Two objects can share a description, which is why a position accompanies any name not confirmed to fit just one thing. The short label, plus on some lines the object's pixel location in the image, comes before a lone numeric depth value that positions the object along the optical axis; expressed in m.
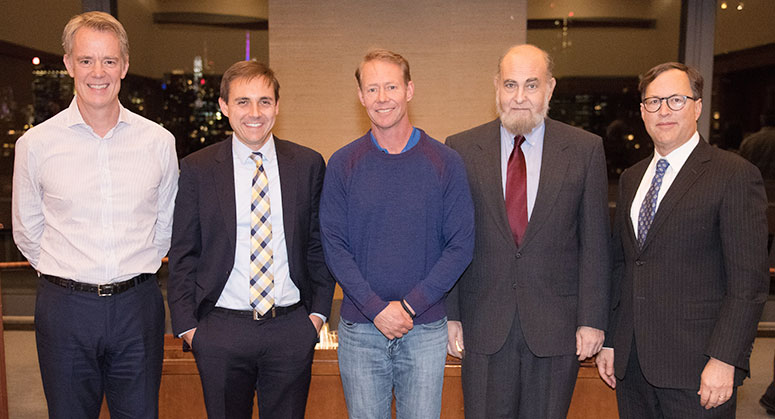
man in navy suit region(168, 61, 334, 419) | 2.35
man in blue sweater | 2.31
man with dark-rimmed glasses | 2.19
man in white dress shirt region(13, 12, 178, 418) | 2.39
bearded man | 2.37
